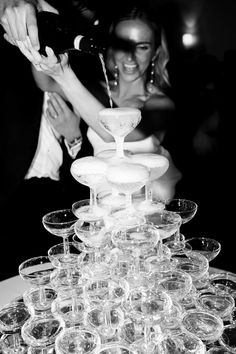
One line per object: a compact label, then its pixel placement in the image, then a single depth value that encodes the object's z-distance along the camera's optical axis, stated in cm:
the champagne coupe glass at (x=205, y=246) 155
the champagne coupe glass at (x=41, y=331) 114
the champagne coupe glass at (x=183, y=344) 108
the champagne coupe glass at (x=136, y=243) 119
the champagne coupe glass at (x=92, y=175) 116
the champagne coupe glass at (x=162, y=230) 128
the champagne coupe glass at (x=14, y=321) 119
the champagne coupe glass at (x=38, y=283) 129
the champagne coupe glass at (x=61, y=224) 150
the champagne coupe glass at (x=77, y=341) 105
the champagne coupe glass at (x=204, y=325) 114
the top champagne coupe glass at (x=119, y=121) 115
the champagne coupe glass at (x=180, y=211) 151
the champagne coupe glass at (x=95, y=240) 125
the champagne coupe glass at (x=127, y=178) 107
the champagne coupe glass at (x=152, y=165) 120
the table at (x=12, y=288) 154
